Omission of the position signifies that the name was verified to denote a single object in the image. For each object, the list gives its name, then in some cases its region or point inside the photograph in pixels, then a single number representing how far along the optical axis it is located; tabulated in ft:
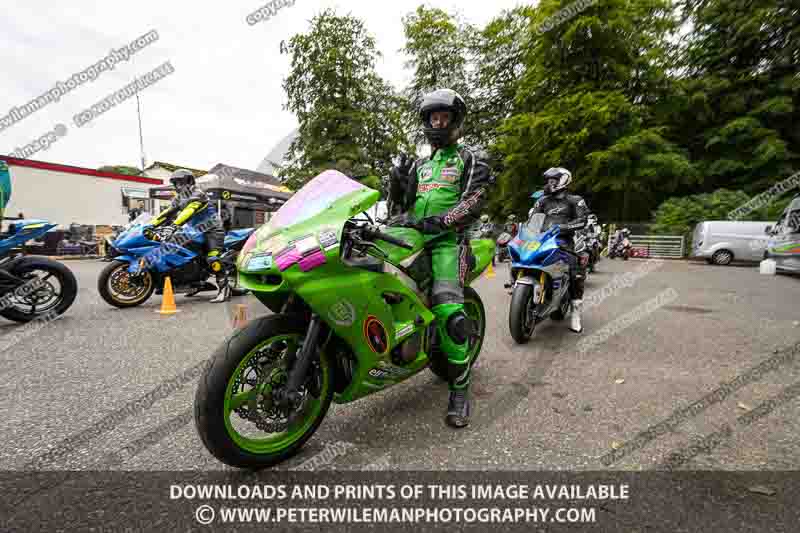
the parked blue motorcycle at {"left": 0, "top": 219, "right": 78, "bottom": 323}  16.28
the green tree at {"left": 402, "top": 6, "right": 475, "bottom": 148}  93.86
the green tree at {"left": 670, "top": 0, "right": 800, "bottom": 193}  63.05
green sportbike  6.24
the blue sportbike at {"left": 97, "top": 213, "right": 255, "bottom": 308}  20.58
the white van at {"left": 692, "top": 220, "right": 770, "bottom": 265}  50.83
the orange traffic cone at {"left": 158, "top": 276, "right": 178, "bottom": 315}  19.84
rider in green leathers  8.66
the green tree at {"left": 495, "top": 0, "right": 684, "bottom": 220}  62.95
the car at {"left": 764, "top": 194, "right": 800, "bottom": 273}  33.44
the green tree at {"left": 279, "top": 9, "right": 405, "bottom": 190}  79.46
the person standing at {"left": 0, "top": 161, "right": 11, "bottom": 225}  15.69
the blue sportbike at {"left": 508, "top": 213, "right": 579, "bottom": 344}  14.48
